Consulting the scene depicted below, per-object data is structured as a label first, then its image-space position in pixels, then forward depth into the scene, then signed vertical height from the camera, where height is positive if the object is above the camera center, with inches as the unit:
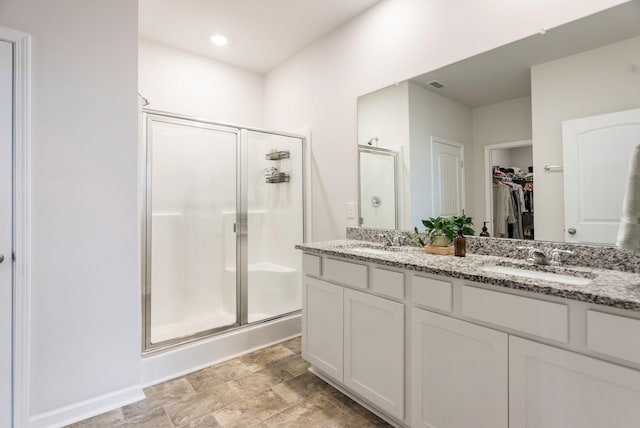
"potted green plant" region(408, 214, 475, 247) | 74.9 -2.4
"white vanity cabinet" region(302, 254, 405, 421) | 64.0 -25.1
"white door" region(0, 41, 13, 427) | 62.3 -0.7
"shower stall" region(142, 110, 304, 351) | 101.0 -0.7
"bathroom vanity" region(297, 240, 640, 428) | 40.3 -19.2
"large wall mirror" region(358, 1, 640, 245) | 56.9 +17.9
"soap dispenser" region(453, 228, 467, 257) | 70.9 -6.2
